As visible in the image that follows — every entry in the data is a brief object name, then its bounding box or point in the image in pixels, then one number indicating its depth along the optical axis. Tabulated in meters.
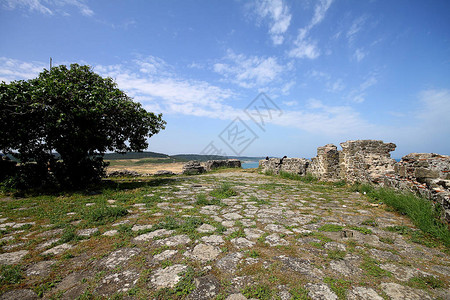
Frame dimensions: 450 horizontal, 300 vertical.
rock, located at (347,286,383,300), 1.86
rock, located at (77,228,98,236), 3.29
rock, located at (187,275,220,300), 1.87
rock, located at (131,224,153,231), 3.47
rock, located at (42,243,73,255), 2.70
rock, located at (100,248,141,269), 2.39
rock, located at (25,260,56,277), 2.25
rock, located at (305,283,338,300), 1.86
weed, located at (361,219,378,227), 3.82
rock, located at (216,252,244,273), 2.31
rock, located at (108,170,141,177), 13.20
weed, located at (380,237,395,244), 3.04
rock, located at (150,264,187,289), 2.03
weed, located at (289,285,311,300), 1.83
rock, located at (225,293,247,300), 1.84
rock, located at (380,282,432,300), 1.87
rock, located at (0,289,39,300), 1.86
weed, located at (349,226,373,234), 3.44
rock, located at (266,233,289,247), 2.93
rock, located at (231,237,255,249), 2.85
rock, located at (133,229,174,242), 3.06
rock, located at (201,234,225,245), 2.96
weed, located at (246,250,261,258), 2.57
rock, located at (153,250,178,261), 2.50
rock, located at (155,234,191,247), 2.88
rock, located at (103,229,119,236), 3.28
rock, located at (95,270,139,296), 1.94
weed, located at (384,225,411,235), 3.44
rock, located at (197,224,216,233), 3.42
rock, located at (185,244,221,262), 2.54
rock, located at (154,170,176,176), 14.18
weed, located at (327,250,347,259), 2.54
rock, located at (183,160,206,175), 15.33
